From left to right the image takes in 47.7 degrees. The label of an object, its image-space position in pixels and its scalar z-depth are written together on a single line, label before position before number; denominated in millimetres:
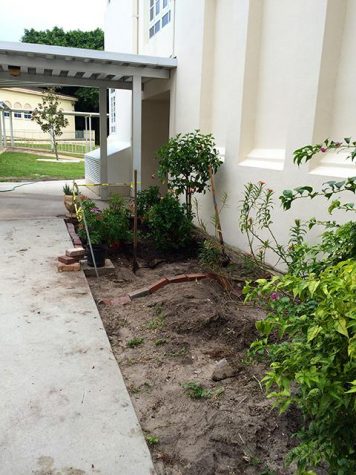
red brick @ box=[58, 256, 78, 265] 5172
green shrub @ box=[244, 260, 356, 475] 1274
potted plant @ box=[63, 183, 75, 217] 7980
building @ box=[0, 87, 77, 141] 37406
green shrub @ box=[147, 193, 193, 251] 6211
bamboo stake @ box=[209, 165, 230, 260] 5527
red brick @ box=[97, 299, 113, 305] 4451
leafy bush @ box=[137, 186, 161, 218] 7027
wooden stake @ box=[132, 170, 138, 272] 5723
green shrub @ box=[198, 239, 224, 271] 5335
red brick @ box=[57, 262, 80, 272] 5070
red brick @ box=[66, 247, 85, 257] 5312
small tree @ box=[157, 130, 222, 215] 5957
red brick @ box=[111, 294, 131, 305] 4445
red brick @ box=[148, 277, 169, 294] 4707
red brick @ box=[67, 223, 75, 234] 6962
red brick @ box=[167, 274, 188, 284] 4911
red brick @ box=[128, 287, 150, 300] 4563
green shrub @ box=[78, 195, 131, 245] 6047
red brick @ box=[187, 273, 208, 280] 4980
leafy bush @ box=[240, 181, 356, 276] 1930
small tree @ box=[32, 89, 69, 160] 25188
